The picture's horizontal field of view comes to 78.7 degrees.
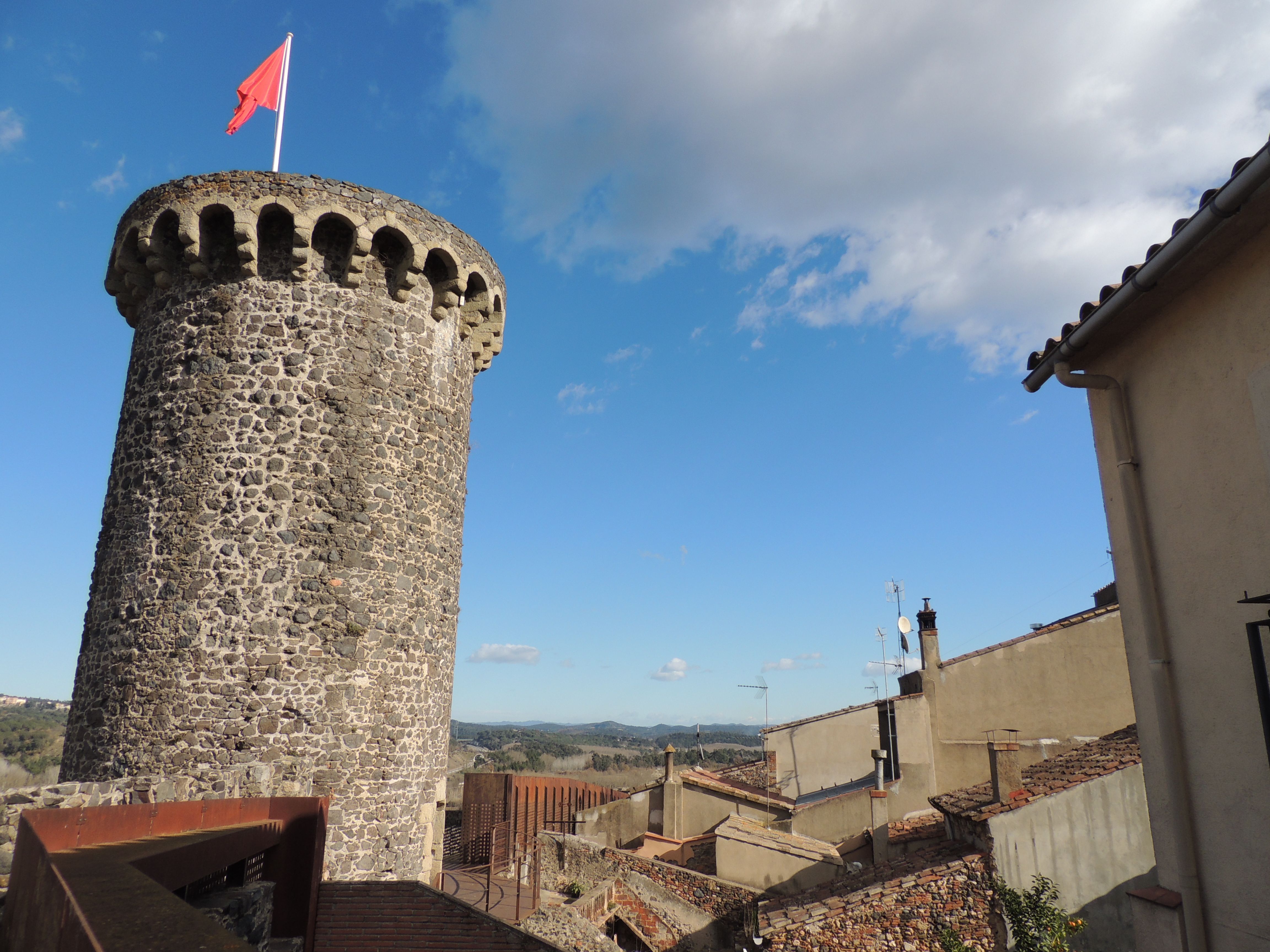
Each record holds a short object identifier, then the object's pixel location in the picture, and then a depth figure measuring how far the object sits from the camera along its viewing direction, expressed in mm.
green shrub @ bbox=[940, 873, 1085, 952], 8953
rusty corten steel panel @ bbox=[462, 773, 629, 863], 20250
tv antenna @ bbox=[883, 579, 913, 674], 20812
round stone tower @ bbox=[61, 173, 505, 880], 8703
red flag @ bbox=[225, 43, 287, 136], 11094
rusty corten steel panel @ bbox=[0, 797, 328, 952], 2209
